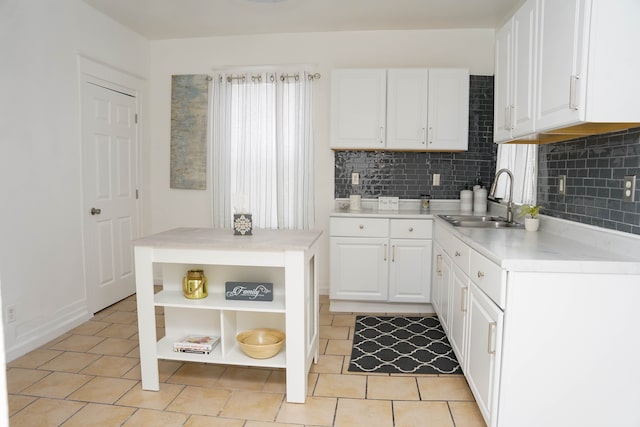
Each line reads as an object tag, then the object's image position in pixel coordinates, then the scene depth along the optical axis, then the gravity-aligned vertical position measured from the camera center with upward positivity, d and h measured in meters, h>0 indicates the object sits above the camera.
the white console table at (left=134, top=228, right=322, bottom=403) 2.45 -0.73
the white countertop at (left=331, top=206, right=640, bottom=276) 1.89 -0.35
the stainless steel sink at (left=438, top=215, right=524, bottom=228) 3.32 -0.36
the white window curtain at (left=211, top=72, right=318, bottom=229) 4.55 +0.29
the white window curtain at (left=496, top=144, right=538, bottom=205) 3.28 +0.05
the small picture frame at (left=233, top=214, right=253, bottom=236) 2.72 -0.30
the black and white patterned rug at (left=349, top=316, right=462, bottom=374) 2.95 -1.26
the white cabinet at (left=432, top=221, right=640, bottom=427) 1.87 -0.72
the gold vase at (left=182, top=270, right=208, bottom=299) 2.61 -0.65
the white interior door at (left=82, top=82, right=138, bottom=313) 3.88 -0.18
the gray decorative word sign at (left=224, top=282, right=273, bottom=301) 2.57 -0.67
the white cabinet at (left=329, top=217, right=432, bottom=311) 3.96 -0.75
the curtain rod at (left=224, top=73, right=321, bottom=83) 4.53 +1.00
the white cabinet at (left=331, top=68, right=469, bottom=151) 4.05 +0.62
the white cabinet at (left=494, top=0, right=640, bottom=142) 1.81 +0.49
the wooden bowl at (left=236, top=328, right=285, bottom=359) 2.53 -0.99
